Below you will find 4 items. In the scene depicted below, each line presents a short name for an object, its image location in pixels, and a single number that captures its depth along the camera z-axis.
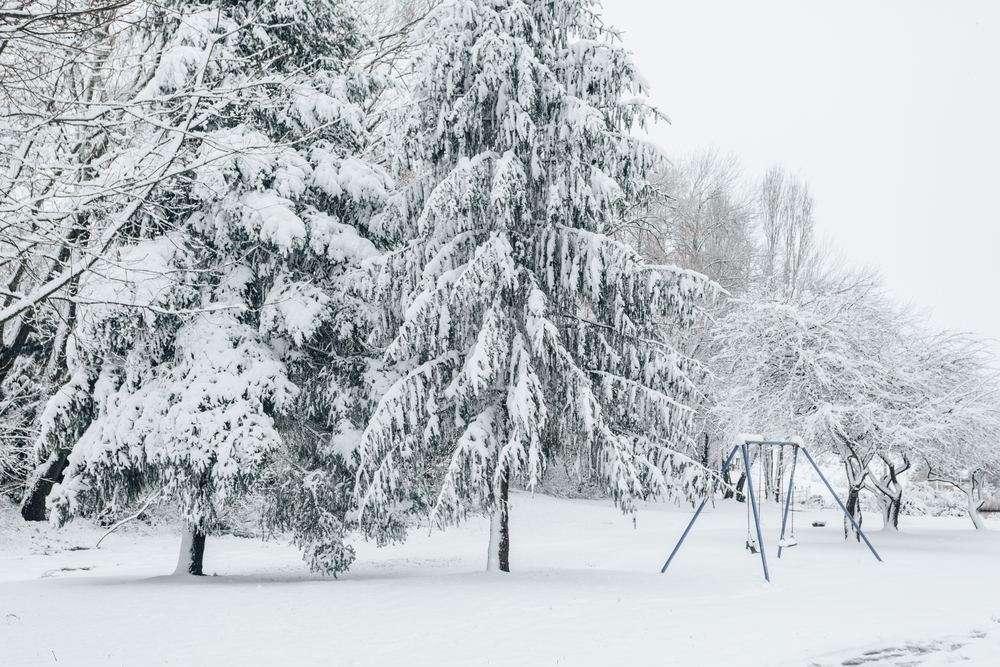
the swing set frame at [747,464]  13.04
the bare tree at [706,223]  34.03
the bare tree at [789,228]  37.34
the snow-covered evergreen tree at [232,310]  11.76
